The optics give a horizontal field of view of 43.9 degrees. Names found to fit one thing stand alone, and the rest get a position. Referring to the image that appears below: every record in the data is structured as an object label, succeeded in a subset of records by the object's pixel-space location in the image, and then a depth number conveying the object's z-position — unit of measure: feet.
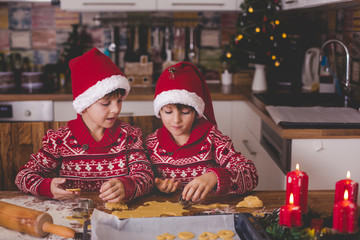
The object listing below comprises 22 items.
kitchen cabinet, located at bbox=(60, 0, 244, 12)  9.43
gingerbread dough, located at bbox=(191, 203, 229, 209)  3.91
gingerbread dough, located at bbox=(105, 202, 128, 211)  3.86
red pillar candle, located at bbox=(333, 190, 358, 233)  2.76
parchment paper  3.25
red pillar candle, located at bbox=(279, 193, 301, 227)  2.91
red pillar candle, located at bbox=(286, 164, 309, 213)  3.32
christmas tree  8.74
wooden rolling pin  3.26
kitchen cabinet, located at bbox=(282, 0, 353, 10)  6.58
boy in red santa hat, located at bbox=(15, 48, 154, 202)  4.90
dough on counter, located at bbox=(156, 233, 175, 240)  3.21
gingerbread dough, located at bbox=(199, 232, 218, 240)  3.27
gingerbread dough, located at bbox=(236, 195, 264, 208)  3.90
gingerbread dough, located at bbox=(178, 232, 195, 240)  3.24
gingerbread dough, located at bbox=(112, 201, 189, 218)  3.72
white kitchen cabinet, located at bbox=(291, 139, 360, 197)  5.85
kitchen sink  7.51
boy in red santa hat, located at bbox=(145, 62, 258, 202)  5.09
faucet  7.04
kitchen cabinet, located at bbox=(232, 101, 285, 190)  6.72
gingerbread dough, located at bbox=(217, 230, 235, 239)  3.27
